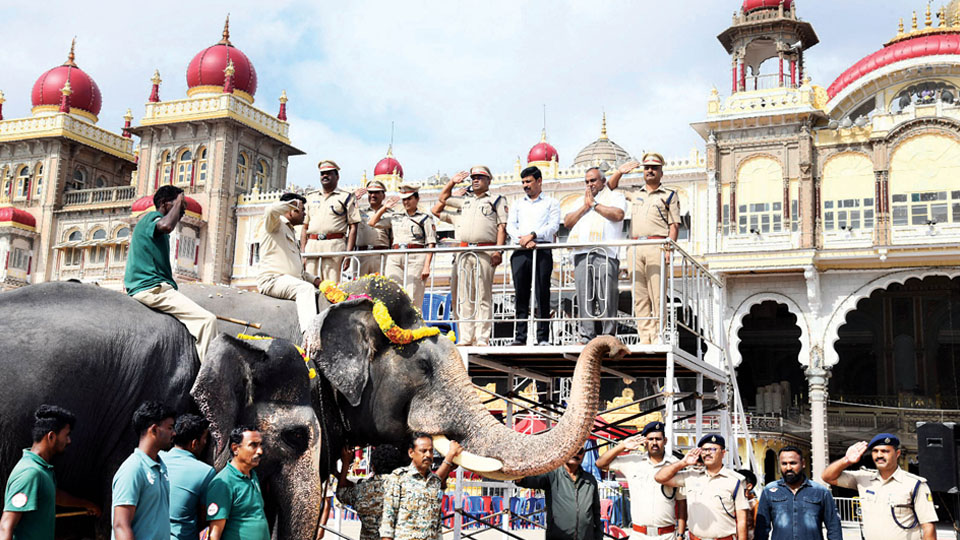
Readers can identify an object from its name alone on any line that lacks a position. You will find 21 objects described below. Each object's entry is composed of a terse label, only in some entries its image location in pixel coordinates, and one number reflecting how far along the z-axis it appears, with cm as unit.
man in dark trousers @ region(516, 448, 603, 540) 629
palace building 2278
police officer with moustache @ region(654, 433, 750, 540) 624
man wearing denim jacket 591
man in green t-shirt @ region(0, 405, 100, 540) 374
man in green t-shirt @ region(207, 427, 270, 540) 433
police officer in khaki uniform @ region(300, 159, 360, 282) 873
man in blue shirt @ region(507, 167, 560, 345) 798
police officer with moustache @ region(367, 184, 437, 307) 875
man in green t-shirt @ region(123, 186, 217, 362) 519
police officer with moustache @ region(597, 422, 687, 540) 646
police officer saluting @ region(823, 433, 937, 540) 586
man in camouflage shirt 532
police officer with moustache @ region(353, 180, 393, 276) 915
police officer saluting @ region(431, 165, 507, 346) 802
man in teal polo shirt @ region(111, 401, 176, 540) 387
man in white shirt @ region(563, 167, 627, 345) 775
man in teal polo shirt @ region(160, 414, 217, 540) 433
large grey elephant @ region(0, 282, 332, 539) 440
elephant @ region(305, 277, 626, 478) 522
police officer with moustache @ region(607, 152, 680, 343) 787
